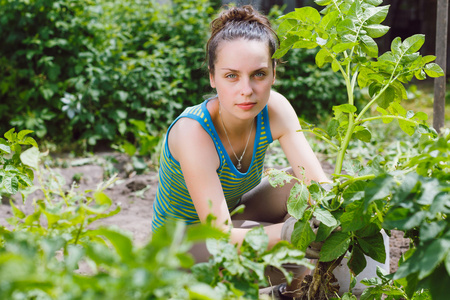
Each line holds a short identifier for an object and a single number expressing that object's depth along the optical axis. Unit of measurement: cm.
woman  184
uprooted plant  129
